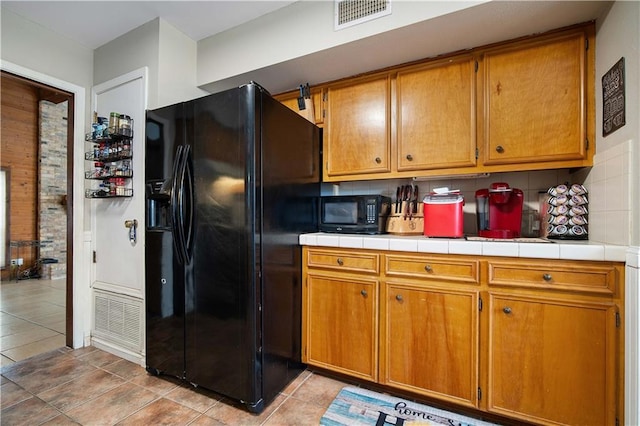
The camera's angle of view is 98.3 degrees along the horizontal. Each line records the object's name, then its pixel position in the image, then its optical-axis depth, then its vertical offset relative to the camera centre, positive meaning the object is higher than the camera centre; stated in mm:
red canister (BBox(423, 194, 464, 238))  1730 -20
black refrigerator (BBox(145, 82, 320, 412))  1582 -198
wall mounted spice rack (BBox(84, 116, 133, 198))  2170 +431
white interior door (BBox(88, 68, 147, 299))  2148 -19
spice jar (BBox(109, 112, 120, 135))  2129 +684
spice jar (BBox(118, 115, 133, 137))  2137 +664
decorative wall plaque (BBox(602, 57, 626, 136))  1301 +559
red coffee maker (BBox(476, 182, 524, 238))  1696 +6
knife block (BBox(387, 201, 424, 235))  2107 -86
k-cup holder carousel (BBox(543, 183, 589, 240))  1580 -6
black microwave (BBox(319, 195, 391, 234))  2027 -16
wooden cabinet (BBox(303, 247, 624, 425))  1300 -654
